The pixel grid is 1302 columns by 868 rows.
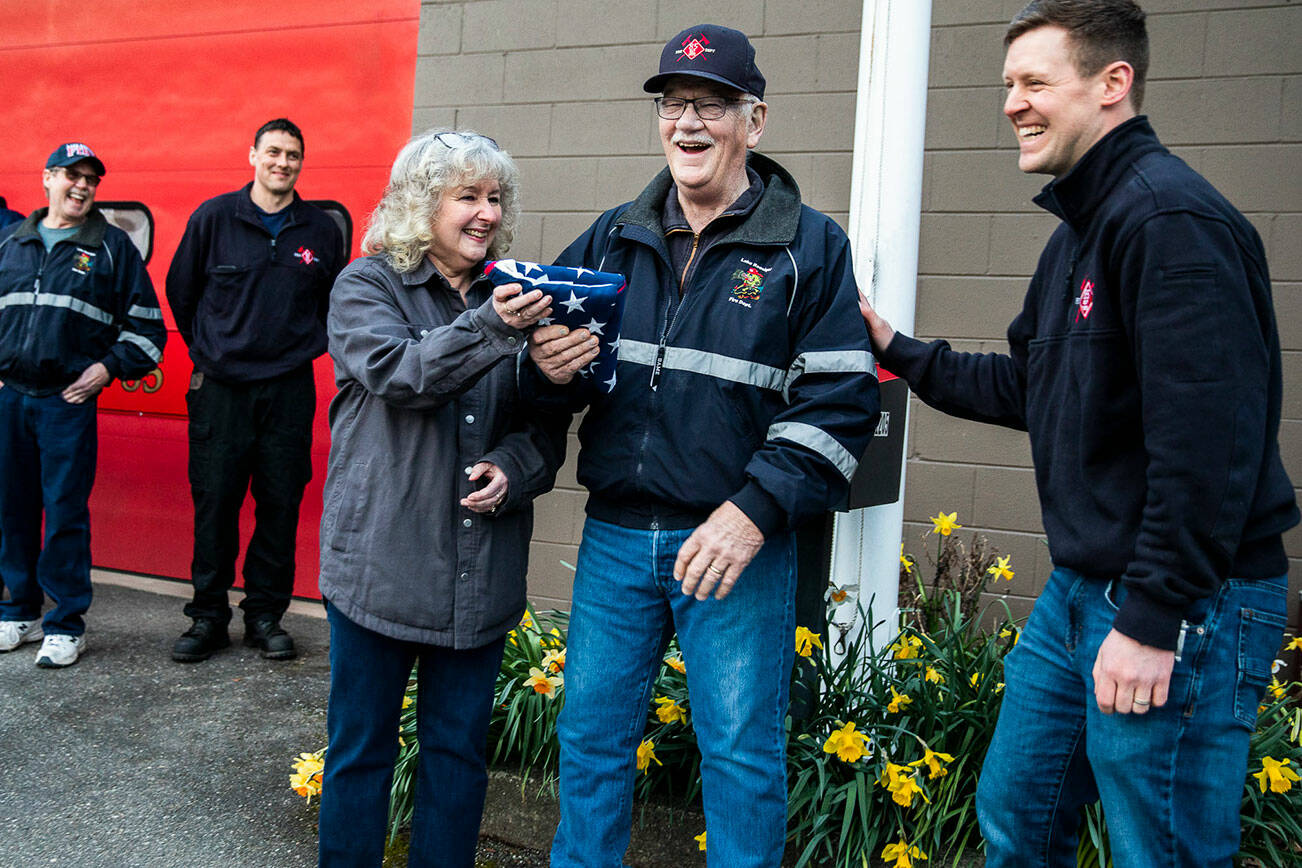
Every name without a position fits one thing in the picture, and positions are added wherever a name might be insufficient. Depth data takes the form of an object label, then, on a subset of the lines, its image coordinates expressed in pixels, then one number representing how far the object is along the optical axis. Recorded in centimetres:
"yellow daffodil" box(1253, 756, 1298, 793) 273
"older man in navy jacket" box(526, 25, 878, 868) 234
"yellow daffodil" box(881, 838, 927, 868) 278
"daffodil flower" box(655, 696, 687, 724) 310
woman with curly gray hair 249
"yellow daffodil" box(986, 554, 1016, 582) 390
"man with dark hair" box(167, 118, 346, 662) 494
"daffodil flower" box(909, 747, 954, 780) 288
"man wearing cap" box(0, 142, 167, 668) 485
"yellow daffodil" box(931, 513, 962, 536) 382
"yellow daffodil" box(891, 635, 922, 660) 325
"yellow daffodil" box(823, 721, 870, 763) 286
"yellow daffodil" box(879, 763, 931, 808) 279
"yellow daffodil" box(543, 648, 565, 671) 341
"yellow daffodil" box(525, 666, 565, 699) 315
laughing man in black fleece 178
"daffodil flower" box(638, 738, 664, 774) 306
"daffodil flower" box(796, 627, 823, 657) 298
